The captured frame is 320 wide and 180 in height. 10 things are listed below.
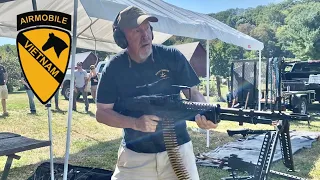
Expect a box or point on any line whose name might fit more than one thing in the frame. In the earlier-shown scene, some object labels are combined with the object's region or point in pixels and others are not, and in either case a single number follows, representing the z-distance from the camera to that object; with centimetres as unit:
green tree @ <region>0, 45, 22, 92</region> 2726
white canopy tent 398
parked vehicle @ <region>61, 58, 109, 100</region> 1616
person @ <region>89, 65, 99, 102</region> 1248
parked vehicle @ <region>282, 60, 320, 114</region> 1068
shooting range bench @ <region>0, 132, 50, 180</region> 330
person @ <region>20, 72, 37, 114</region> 1158
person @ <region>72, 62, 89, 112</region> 1289
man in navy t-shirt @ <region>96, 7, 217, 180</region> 215
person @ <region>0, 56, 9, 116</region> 1048
